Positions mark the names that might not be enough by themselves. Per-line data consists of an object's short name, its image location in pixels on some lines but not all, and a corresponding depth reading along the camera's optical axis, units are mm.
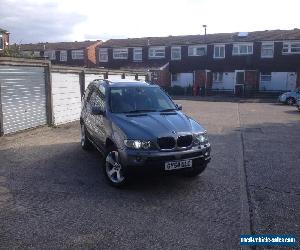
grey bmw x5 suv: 4449
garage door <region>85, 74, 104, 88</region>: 12633
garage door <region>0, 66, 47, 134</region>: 8362
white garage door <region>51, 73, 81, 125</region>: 10668
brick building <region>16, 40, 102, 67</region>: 36147
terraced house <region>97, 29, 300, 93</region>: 27462
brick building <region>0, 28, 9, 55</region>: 26762
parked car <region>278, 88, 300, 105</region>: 20090
